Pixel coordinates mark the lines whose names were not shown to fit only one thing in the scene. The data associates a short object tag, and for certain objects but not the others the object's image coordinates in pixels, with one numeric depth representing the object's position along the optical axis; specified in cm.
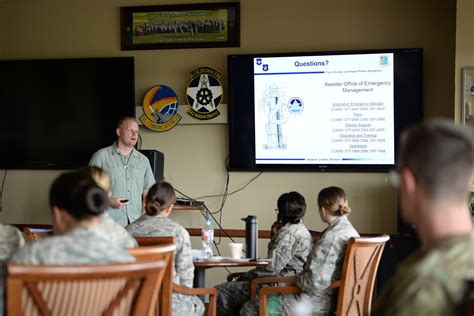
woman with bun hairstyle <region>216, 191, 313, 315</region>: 696
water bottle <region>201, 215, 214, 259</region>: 717
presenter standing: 863
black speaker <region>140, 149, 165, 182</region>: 951
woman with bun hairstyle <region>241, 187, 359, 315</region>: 599
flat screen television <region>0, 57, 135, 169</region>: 1017
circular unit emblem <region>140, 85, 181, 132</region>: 1015
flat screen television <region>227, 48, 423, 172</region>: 941
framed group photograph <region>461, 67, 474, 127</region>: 859
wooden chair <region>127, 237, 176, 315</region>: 405
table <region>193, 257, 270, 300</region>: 657
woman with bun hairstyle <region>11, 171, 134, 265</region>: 332
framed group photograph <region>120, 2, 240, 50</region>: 996
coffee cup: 710
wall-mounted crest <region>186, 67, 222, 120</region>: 1002
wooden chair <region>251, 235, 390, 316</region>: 579
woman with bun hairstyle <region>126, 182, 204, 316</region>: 578
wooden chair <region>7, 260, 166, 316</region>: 315
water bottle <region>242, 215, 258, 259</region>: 722
